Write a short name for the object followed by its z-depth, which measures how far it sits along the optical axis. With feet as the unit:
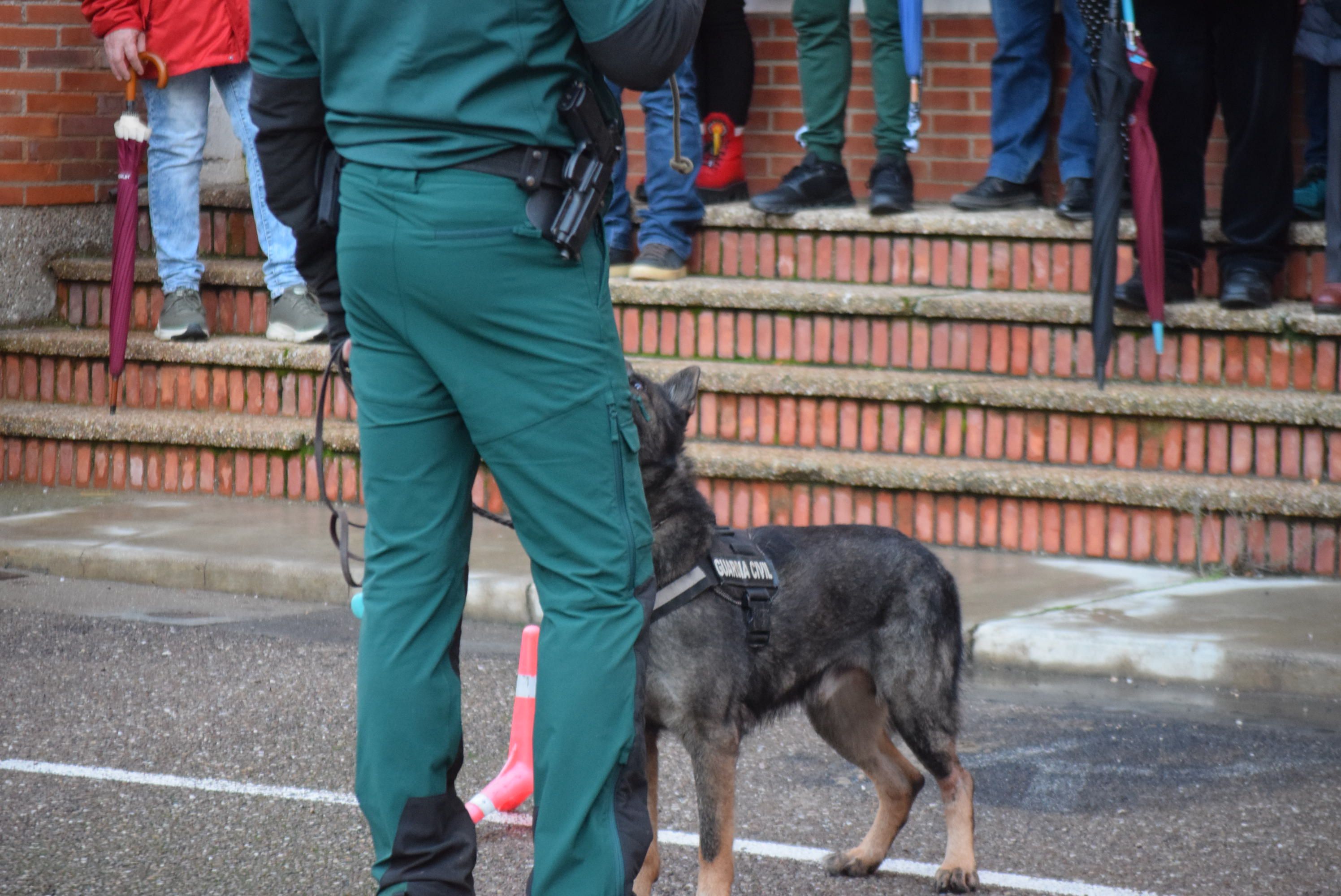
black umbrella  41.81
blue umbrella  49.39
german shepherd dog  23.48
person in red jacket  53.21
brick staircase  42.65
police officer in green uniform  18.25
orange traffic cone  28.02
